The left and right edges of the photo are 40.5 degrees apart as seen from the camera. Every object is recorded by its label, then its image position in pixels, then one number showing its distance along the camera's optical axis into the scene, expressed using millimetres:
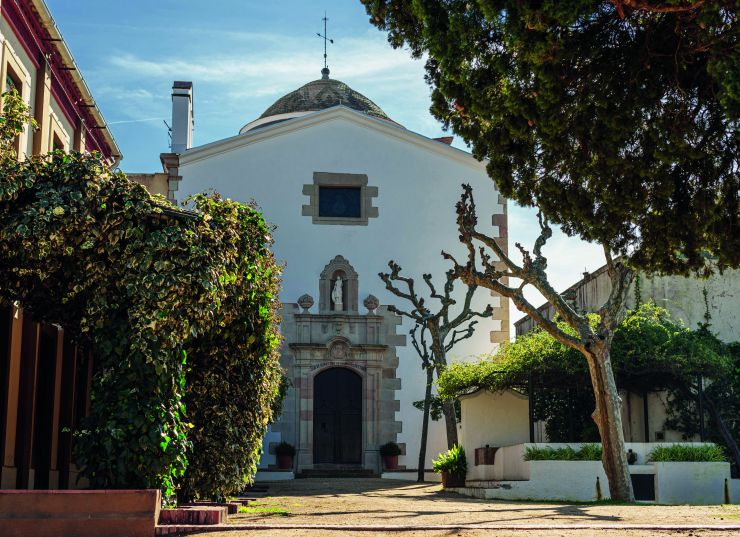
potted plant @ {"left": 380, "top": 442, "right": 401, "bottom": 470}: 25328
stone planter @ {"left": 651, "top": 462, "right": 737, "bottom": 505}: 16125
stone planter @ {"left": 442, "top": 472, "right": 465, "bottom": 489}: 19609
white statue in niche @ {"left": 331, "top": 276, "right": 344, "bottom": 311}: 26391
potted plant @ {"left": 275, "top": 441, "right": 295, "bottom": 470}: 24812
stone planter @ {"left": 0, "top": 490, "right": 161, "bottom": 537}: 7848
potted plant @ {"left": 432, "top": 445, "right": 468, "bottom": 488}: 19672
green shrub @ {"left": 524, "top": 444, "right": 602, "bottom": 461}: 16562
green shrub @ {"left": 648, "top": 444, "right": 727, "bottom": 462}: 16391
